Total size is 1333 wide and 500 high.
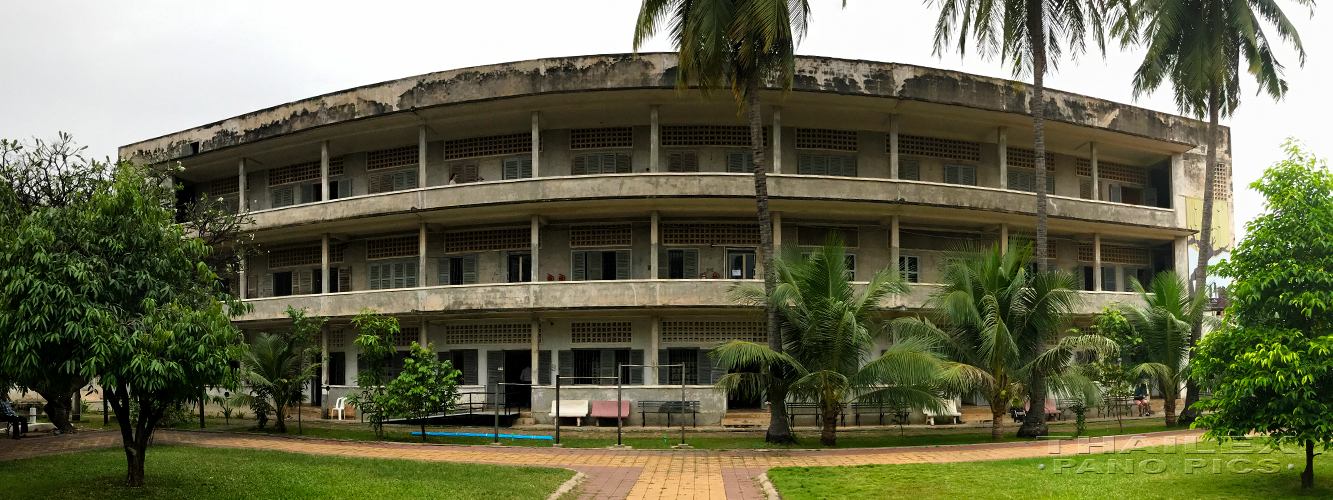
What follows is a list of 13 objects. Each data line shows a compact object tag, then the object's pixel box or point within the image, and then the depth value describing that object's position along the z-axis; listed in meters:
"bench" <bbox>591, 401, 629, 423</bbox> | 23.09
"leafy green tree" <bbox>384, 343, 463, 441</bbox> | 19.61
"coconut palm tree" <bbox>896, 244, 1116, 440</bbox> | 19.20
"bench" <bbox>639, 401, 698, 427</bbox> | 23.31
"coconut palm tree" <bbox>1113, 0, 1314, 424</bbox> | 23.27
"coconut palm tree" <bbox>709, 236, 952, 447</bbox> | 18.02
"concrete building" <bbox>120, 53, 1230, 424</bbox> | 24.41
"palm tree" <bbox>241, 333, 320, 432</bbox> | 21.84
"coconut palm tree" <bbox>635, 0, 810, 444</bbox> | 18.28
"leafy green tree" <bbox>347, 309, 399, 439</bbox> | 20.11
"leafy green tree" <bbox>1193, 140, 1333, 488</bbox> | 10.79
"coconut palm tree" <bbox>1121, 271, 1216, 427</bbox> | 22.55
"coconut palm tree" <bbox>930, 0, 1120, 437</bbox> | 20.88
